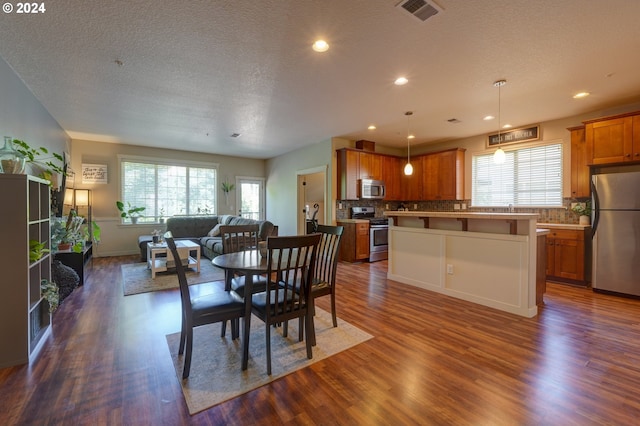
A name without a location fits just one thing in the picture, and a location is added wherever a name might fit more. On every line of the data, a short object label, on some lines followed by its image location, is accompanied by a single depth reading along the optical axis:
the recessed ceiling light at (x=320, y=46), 2.48
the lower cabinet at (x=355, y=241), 5.83
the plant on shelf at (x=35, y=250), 2.29
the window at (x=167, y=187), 6.88
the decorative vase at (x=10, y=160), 2.24
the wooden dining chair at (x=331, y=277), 2.66
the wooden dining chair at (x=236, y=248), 2.57
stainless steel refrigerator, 3.66
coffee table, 4.71
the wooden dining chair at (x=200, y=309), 1.97
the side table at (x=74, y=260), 4.11
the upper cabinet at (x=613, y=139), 3.74
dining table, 2.07
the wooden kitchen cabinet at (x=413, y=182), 6.79
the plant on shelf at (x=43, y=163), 2.98
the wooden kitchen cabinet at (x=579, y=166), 4.34
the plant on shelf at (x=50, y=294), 2.54
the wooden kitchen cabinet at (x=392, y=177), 6.77
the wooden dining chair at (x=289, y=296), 2.01
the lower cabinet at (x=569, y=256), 4.21
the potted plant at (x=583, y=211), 4.36
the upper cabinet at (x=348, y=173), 6.03
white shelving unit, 2.12
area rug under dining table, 1.86
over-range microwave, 6.22
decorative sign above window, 5.05
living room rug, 4.11
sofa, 5.72
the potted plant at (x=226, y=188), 8.09
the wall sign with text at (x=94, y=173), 6.33
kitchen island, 3.09
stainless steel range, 6.01
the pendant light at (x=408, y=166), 4.48
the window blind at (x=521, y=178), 4.91
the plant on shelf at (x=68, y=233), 3.43
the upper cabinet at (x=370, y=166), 6.27
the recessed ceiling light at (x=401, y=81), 3.22
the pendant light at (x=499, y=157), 3.84
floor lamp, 5.77
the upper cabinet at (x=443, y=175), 6.06
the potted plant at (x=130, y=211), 6.71
